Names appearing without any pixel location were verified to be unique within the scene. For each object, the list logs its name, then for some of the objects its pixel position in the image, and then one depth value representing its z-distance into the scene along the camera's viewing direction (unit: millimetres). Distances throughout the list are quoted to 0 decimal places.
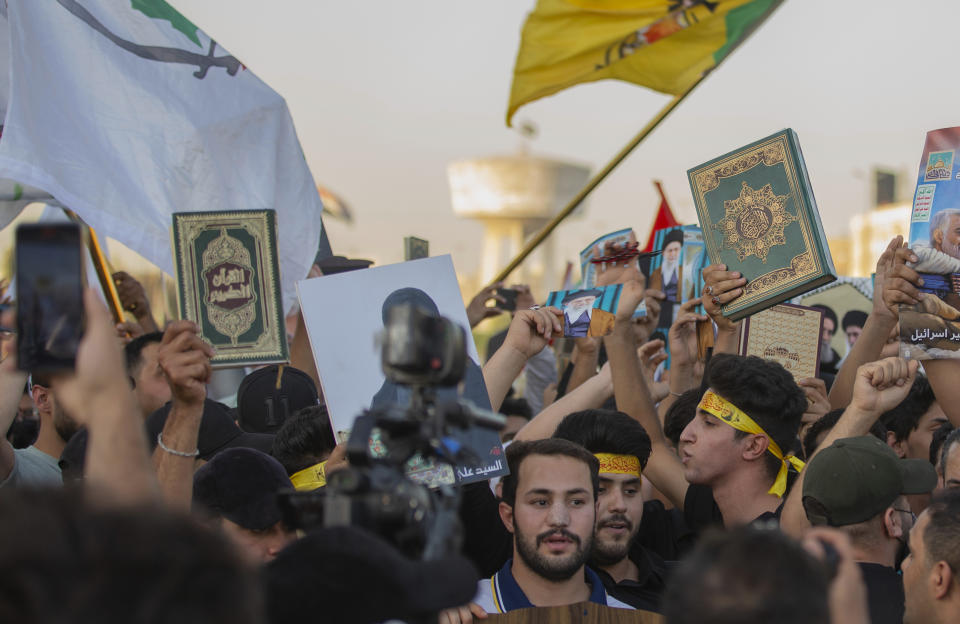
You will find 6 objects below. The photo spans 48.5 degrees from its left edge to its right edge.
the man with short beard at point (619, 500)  4117
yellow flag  6062
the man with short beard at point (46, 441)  4012
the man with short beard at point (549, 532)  3752
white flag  5562
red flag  7750
